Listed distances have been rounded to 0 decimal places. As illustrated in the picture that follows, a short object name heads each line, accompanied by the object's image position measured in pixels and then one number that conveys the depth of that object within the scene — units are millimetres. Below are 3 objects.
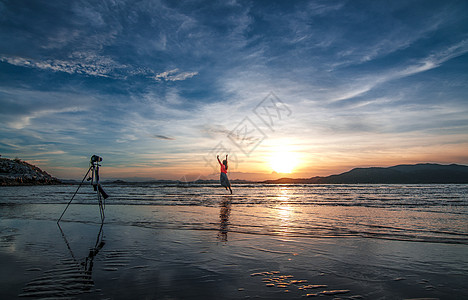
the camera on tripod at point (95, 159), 8822
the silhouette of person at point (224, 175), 23697
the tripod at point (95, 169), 8766
